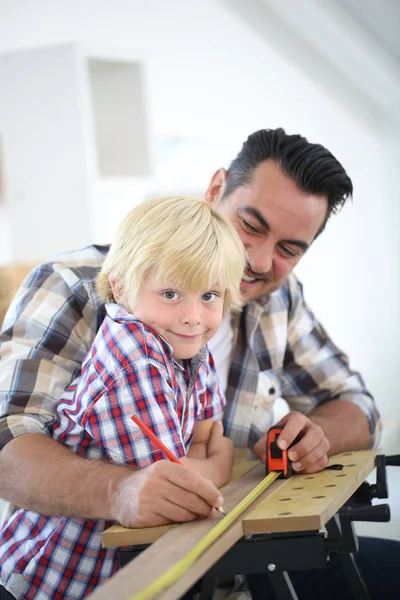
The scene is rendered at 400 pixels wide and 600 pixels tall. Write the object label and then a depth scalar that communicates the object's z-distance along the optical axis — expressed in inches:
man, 42.4
